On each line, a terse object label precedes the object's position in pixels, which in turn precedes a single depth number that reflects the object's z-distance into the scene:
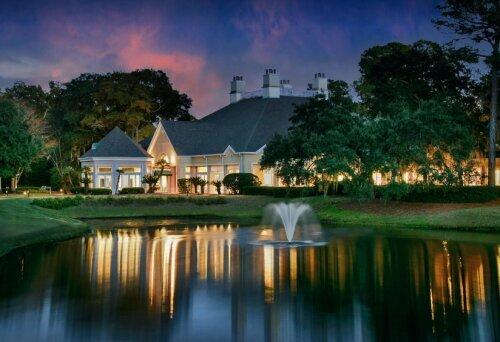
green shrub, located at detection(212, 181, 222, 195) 55.75
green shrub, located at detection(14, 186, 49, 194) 63.28
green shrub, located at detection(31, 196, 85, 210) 42.22
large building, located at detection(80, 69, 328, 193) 57.62
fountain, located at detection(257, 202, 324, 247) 26.44
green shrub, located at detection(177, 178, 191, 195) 58.69
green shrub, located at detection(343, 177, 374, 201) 38.12
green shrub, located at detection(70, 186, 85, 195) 58.72
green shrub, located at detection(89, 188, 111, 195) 57.19
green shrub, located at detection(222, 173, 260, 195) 53.78
